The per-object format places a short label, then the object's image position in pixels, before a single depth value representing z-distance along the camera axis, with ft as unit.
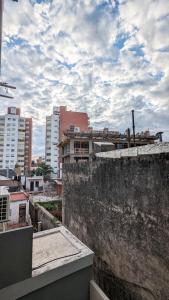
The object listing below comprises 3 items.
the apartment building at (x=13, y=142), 156.35
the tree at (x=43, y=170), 116.16
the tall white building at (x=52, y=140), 166.09
